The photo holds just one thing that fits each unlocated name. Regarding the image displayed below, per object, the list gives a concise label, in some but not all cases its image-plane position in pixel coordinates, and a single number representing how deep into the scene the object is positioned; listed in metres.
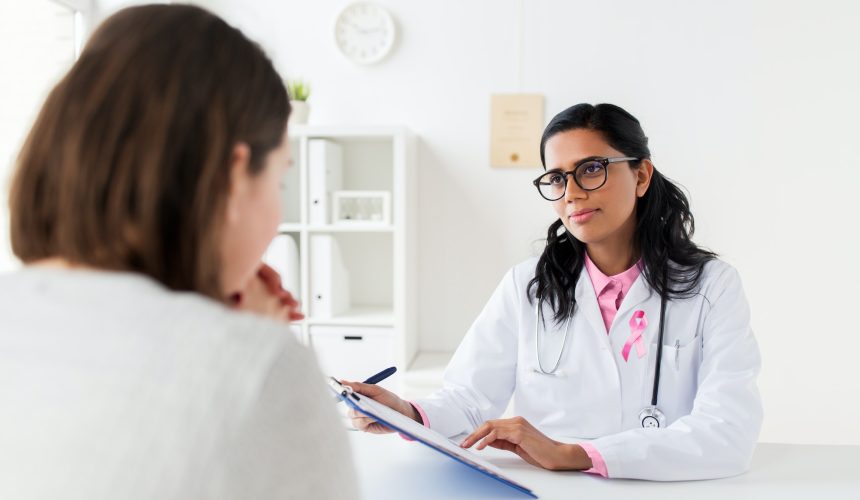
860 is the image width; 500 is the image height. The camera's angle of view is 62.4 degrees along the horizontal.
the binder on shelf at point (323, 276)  2.76
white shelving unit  2.69
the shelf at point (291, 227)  2.76
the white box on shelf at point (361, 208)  2.79
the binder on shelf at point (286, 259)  2.75
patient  0.49
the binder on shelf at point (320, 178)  2.71
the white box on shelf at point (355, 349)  2.73
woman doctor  1.56
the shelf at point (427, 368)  2.61
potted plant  2.76
